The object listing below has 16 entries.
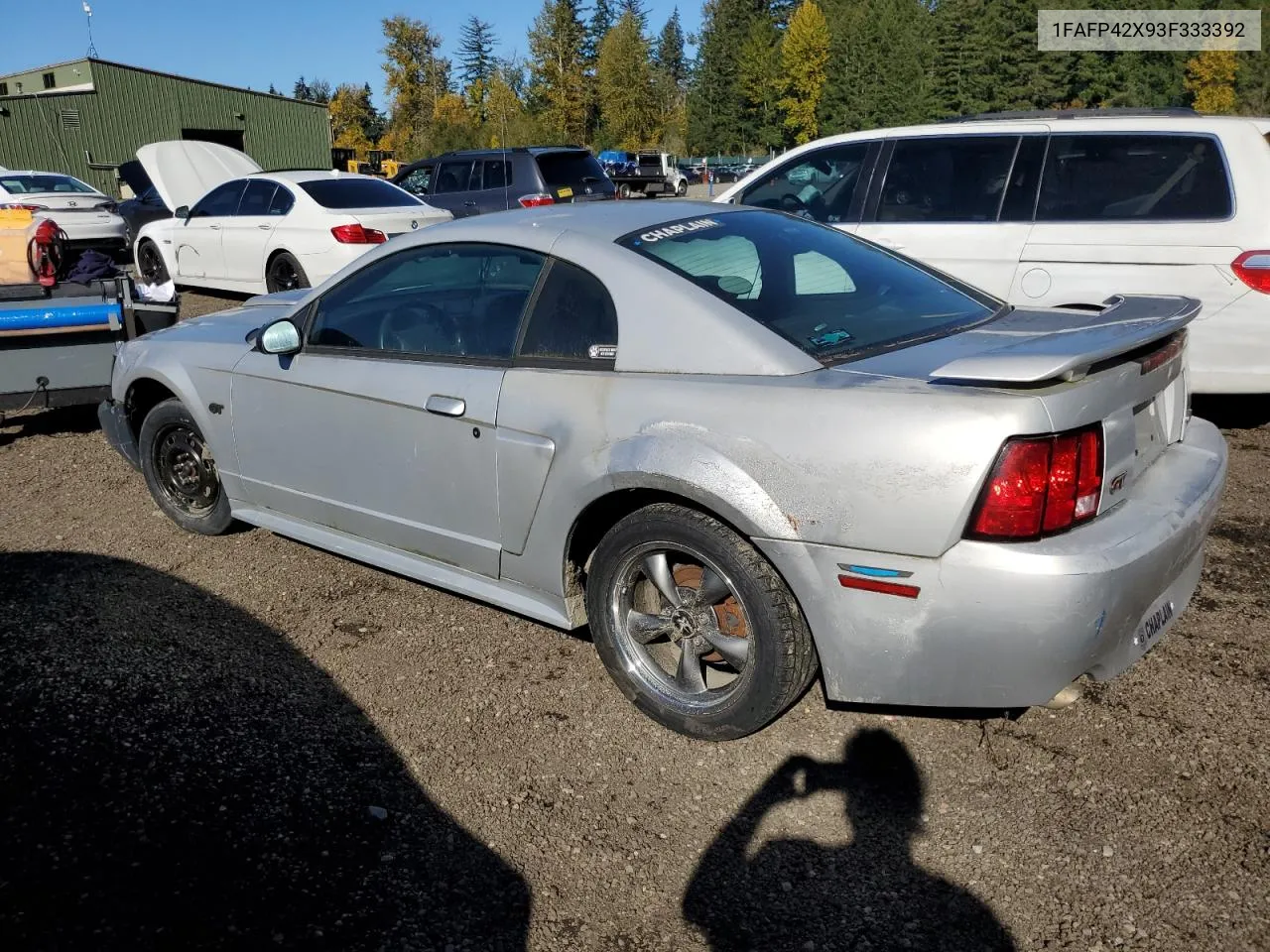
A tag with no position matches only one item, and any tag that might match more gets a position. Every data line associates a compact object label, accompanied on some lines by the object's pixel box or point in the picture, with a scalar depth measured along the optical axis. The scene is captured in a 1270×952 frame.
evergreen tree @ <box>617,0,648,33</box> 99.14
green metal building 34.44
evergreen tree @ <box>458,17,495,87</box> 95.50
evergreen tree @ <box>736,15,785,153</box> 80.75
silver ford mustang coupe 2.52
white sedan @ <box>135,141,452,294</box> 10.66
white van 5.38
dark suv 13.87
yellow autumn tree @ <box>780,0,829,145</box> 77.94
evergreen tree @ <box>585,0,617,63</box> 97.94
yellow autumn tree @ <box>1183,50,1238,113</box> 66.12
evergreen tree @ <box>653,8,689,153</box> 76.25
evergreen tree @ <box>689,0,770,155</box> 83.06
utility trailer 6.25
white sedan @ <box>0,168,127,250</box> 16.36
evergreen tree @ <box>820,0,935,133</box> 72.94
